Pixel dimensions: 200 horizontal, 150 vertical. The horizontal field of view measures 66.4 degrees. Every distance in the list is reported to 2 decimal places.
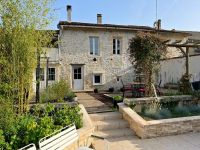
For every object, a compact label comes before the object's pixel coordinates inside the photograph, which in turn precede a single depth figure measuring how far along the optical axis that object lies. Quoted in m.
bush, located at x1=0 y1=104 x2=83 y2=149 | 3.04
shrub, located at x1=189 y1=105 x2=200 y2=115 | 5.78
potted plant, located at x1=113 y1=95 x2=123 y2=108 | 6.46
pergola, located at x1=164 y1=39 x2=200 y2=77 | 7.10
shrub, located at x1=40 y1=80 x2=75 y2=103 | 6.00
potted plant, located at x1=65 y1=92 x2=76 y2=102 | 6.40
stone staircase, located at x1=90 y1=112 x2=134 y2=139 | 4.71
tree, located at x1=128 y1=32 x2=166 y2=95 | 6.22
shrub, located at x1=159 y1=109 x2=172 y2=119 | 5.43
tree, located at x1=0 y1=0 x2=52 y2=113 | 3.86
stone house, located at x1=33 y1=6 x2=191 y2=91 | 11.90
